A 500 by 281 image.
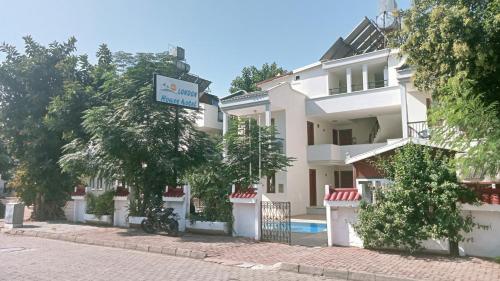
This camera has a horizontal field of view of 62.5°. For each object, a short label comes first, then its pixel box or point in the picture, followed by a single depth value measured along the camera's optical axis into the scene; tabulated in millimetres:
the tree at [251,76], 43656
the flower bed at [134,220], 16016
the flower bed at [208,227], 13844
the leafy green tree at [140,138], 14953
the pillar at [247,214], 13065
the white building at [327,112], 23219
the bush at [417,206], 9844
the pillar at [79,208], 19000
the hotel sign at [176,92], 14859
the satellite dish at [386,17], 26266
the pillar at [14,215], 17062
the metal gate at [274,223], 13039
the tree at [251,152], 16766
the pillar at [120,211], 17078
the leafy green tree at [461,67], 8602
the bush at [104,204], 17953
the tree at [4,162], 28028
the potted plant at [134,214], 16078
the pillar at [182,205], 14773
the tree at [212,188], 14266
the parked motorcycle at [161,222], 14180
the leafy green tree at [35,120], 19906
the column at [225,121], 25469
